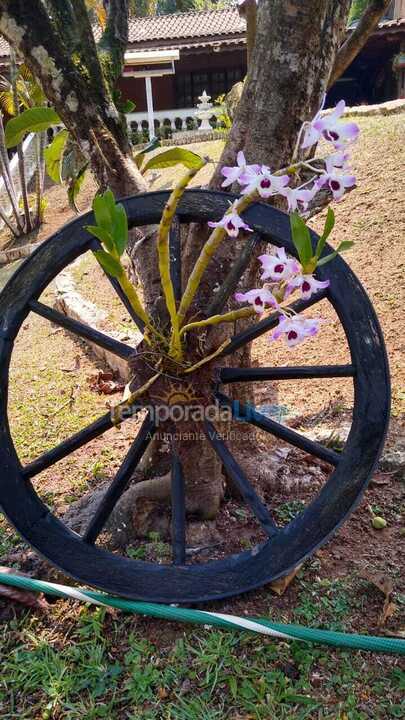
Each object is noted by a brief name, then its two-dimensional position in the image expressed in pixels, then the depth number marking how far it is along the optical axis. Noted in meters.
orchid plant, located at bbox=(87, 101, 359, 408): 1.37
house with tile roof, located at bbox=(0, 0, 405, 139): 13.70
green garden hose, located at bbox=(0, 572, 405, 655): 1.61
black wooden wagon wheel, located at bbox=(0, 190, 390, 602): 1.76
